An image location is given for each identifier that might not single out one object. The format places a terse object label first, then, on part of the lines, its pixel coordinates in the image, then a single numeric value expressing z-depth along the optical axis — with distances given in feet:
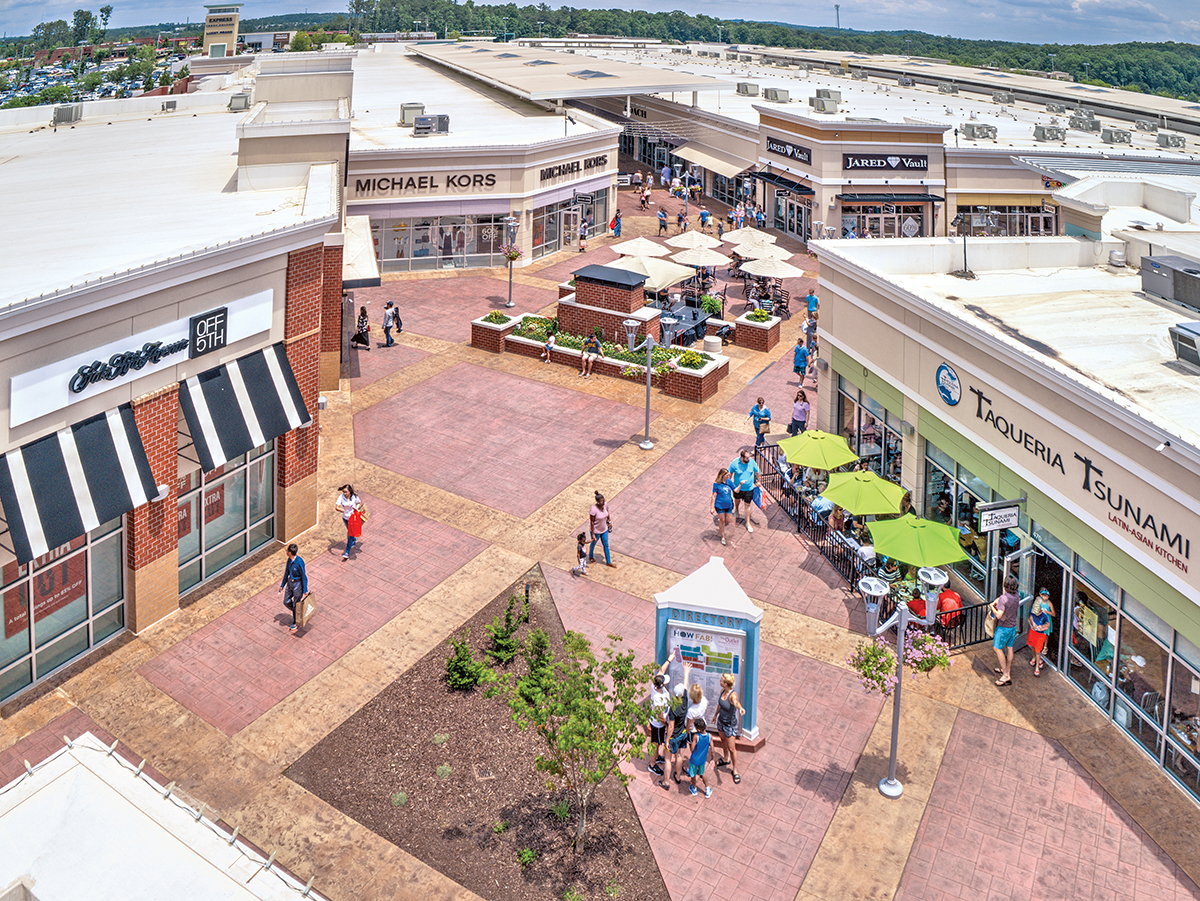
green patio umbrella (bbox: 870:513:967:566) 55.88
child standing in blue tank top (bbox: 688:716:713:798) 45.65
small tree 39.06
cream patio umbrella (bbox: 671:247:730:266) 122.31
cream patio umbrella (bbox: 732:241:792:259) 122.21
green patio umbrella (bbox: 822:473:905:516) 62.90
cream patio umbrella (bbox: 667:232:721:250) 129.29
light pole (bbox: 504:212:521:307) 122.40
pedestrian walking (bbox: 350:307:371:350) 107.96
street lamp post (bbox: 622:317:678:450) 80.89
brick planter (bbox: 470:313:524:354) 109.29
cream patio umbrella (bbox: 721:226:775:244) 126.93
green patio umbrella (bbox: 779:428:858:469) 70.03
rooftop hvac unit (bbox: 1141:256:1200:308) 67.31
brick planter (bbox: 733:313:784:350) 113.19
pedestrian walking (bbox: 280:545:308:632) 56.34
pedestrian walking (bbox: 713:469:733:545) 69.00
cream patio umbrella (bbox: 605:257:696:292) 109.19
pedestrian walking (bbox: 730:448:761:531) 70.95
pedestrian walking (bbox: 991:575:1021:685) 53.93
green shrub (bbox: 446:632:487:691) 53.01
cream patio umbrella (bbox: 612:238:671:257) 118.93
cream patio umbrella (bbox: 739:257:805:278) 116.67
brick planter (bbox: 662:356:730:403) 96.73
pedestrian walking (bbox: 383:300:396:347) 110.73
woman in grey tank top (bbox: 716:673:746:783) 46.37
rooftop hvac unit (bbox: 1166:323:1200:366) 55.98
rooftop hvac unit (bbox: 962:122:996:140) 168.86
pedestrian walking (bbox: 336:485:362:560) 64.69
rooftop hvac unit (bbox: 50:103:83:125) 134.72
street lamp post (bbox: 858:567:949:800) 42.98
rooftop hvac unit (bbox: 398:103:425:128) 159.02
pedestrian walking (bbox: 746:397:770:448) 82.74
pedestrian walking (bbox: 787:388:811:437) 83.71
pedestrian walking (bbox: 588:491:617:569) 64.75
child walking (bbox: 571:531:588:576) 64.34
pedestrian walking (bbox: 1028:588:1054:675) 54.03
